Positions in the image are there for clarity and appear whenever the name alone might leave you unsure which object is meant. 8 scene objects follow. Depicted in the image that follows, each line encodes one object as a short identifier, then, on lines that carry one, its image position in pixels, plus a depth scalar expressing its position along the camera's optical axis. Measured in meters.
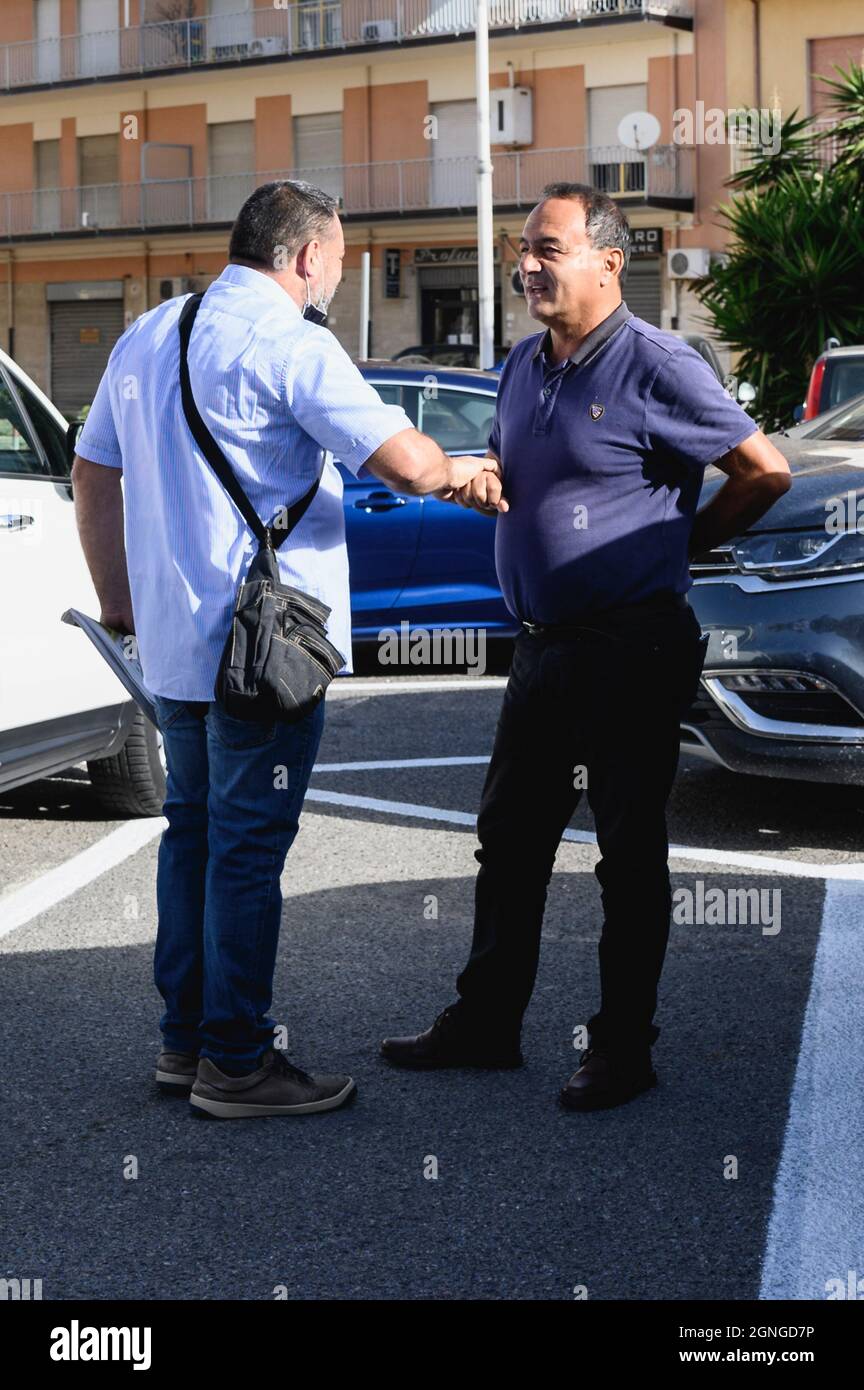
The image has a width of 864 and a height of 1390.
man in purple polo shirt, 4.05
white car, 6.11
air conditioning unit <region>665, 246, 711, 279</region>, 34.16
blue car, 10.14
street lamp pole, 29.91
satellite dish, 36.22
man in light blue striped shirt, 3.80
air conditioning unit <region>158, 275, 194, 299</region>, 41.72
